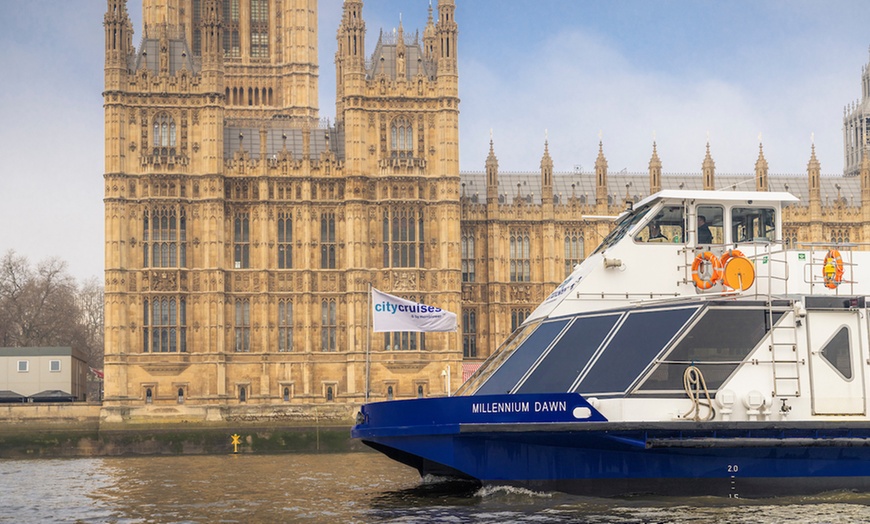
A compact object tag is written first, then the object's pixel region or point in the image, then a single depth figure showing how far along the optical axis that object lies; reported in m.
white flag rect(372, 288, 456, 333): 54.53
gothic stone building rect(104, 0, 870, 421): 73.38
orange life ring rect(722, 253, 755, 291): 30.33
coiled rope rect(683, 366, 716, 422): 28.73
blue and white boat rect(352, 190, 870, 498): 28.86
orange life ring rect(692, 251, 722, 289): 30.66
